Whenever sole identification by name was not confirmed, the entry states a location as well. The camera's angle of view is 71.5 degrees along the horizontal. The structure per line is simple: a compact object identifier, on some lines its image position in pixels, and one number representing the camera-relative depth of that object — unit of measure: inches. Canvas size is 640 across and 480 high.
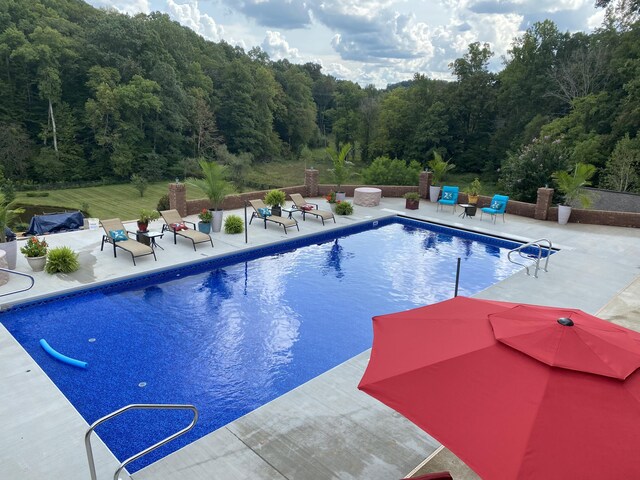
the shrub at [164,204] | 690.2
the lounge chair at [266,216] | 553.0
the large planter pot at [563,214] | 614.9
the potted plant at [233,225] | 529.3
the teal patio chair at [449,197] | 687.1
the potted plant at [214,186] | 524.7
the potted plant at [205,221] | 518.3
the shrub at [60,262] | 383.6
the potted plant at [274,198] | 614.7
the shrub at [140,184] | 1341.0
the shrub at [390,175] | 1039.0
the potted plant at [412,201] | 681.6
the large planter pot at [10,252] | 381.4
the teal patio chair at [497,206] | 619.8
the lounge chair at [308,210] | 596.1
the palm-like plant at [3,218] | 381.1
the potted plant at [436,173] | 739.4
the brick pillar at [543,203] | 632.4
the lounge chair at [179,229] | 473.7
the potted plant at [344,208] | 642.2
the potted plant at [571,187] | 596.4
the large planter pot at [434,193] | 737.0
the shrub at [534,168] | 734.5
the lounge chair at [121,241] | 421.7
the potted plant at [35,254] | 384.8
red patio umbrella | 91.3
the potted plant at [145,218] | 463.2
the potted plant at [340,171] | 698.8
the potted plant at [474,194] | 695.1
